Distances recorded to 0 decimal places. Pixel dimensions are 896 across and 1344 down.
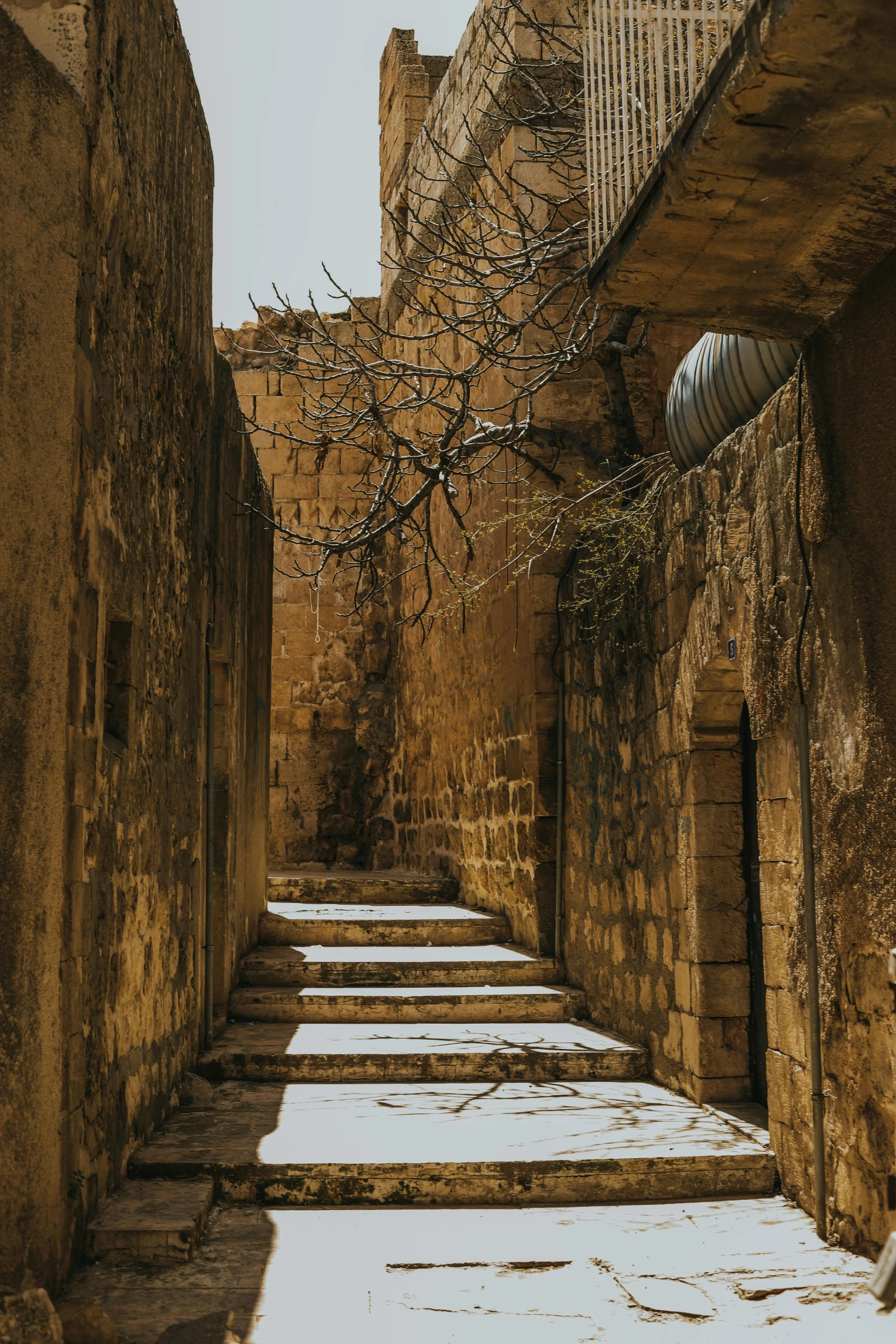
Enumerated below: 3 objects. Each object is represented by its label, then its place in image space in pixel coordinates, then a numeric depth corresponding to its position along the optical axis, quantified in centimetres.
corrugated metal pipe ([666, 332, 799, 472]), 478
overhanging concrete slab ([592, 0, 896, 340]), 273
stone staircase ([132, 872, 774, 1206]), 443
